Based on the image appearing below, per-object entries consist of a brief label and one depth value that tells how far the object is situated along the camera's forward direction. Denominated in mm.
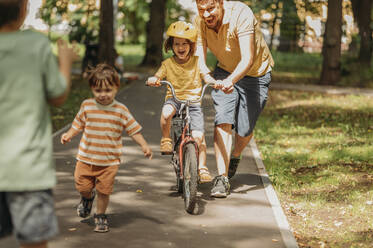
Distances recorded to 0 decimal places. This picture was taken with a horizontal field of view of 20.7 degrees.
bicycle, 10055
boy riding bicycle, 10501
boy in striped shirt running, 8363
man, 10562
